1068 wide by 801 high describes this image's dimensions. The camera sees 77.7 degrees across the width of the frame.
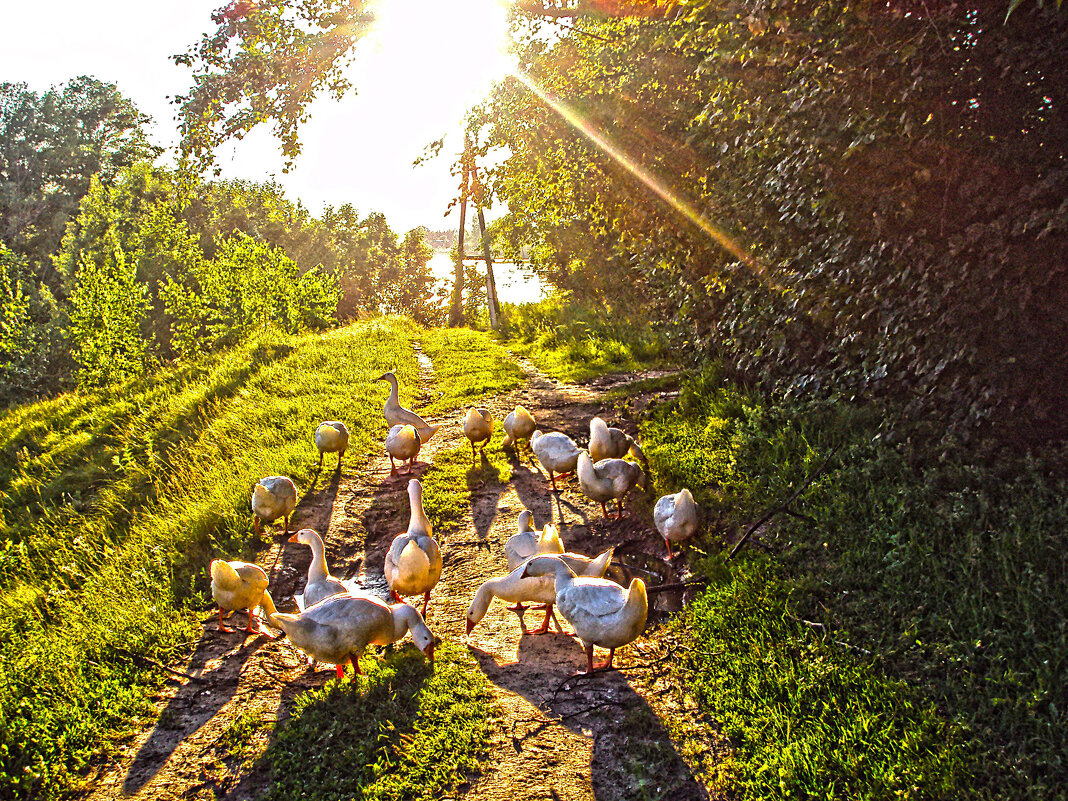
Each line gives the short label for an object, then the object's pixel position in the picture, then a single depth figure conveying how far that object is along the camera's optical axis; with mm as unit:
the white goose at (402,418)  9391
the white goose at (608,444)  7504
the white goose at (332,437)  8648
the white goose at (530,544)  5742
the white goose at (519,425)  9094
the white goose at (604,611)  4457
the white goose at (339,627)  4531
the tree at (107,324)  21328
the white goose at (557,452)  7738
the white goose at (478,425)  8930
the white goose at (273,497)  6883
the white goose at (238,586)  5197
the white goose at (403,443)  8539
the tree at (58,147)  39656
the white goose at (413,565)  5461
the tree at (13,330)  24447
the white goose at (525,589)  5262
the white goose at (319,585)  5355
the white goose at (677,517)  5788
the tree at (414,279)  51844
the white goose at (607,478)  6707
